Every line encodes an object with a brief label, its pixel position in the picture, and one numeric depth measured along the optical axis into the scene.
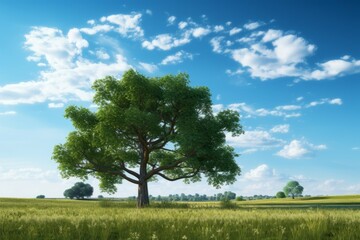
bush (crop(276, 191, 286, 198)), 154.86
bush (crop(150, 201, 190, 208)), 37.81
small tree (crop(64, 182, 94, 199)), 140.00
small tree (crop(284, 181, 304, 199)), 167.62
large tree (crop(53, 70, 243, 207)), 39.38
